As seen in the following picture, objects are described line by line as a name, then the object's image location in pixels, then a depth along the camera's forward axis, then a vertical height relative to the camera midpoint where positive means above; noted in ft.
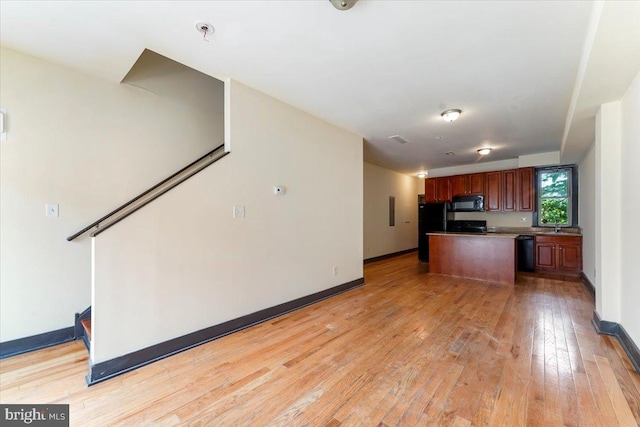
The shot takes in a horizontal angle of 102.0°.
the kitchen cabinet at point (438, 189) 23.18 +2.30
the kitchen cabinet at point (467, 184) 21.47 +2.60
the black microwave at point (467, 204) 21.49 +0.95
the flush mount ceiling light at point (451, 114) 11.56 +4.55
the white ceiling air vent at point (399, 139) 15.40 +4.66
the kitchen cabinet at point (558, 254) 17.32 -2.75
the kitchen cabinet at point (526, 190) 19.42 +1.87
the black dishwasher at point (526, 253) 18.65 -2.80
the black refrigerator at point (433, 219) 23.39 -0.39
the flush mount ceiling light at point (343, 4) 5.56 +4.58
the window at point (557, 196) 18.63 +1.37
